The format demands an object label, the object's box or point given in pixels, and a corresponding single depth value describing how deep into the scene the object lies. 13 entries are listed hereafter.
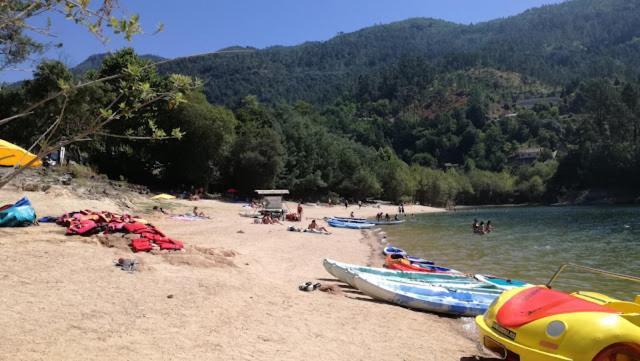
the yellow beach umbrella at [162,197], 43.28
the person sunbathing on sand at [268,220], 38.00
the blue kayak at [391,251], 24.89
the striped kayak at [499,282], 15.36
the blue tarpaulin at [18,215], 17.34
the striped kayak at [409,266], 18.41
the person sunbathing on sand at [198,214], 37.24
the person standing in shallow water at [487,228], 42.35
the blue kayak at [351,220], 47.75
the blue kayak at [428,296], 12.76
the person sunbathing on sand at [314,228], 35.85
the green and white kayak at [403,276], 15.06
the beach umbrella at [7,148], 19.08
